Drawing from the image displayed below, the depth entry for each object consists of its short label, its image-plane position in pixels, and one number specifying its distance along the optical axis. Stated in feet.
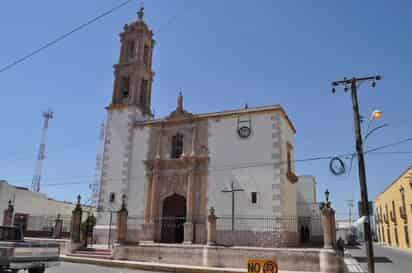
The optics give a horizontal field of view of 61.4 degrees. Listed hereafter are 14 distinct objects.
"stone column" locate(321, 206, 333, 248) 47.19
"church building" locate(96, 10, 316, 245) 65.51
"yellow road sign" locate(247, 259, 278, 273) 23.76
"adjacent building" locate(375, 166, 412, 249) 112.47
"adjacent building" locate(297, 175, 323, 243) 91.35
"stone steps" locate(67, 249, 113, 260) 60.00
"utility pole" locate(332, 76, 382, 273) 35.94
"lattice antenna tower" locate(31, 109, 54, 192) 145.48
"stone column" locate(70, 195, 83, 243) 66.90
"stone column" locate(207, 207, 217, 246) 54.34
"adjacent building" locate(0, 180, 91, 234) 100.94
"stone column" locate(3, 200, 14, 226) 80.02
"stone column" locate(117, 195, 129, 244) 60.25
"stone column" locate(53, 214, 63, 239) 76.48
